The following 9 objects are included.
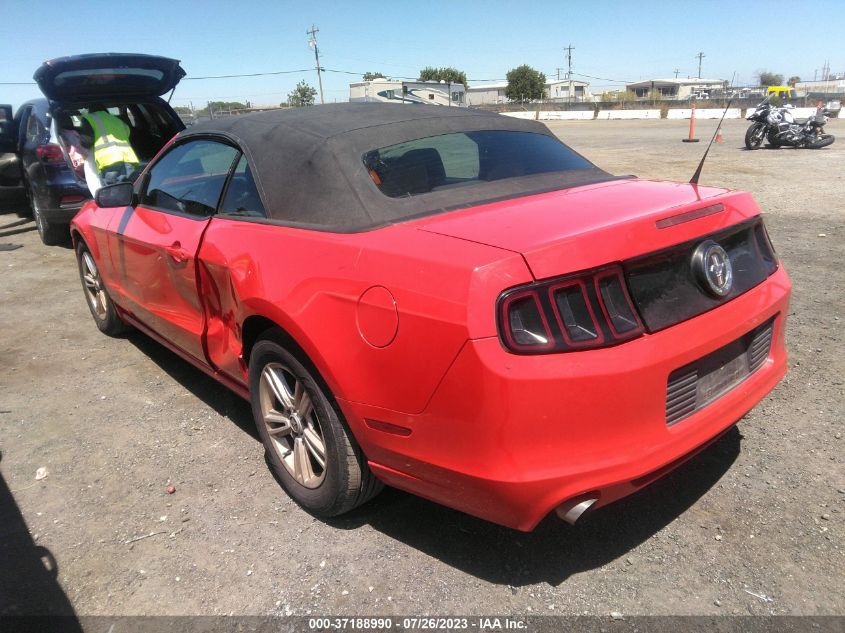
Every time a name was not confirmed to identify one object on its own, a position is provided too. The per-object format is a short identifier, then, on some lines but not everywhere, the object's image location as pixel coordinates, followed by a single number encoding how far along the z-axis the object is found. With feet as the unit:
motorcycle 54.34
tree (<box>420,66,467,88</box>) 325.01
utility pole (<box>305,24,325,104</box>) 223.71
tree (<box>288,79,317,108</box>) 262.67
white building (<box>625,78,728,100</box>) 359.05
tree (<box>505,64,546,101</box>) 307.17
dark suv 24.44
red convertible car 6.36
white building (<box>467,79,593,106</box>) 345.14
